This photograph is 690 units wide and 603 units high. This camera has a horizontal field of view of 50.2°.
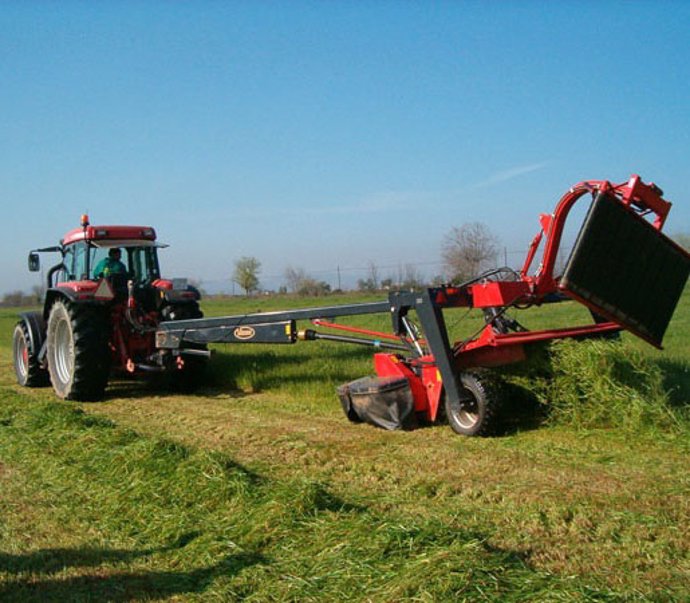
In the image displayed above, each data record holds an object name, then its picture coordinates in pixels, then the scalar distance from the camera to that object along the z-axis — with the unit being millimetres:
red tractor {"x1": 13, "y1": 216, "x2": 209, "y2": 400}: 8555
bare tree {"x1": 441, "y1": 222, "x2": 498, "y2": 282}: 36250
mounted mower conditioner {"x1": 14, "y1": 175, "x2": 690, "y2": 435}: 5605
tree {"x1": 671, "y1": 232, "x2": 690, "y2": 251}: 39706
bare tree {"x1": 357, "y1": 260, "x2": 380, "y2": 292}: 42250
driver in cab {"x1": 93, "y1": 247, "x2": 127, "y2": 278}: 9289
